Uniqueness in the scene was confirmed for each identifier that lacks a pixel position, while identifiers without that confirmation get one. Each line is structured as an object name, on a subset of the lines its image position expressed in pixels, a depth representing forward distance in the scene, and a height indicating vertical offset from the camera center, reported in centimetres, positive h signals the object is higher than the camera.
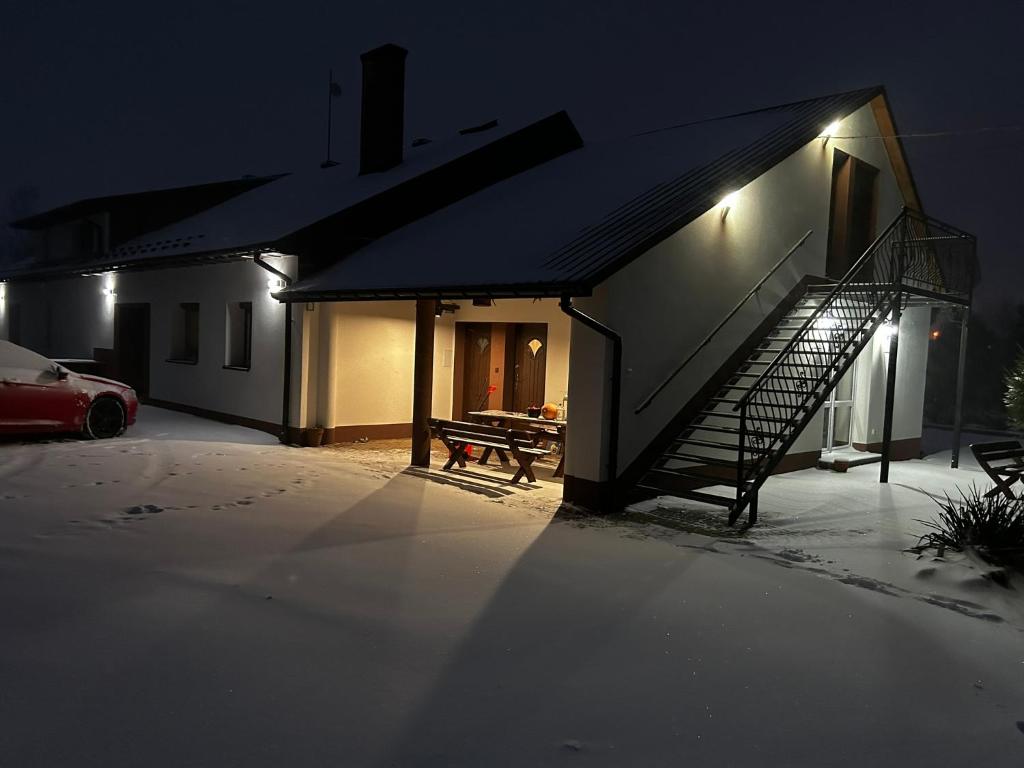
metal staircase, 859 -5
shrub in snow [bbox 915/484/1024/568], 624 -136
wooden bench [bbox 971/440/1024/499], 827 -102
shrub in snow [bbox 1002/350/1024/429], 1479 -44
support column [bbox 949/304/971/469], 1266 -35
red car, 1070 -109
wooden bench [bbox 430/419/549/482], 969 -123
